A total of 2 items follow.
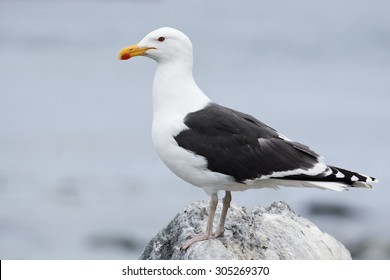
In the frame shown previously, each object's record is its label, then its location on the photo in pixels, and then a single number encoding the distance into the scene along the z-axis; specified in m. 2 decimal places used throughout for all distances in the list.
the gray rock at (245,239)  18.23
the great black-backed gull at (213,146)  18.42
